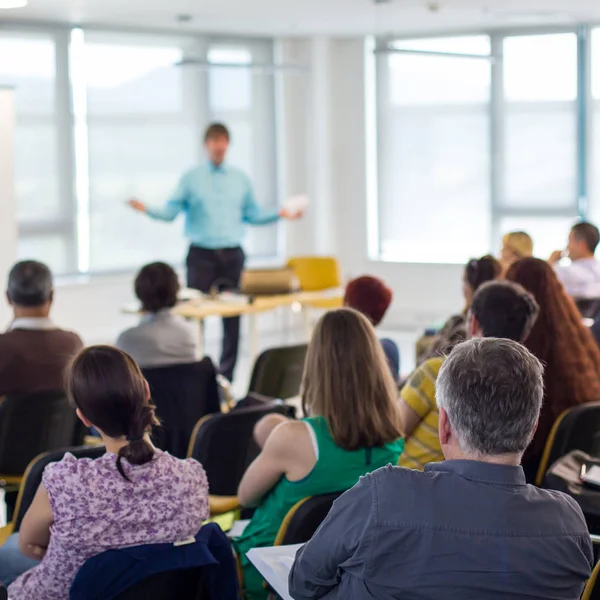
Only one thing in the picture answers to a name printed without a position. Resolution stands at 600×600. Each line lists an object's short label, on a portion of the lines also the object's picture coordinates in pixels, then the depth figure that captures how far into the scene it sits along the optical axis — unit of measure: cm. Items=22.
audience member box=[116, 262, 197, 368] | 445
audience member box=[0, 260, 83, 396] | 405
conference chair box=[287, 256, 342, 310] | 816
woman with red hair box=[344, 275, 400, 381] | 420
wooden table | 658
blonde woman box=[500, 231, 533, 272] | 627
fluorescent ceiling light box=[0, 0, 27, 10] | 686
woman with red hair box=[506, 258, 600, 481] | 355
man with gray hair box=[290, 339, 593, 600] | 172
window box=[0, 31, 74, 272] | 868
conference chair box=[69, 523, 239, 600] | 216
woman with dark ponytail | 234
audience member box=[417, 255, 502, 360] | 438
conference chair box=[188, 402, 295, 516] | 355
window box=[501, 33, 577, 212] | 975
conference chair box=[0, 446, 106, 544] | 270
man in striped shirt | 313
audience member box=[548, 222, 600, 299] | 634
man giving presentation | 777
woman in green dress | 271
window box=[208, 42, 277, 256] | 1013
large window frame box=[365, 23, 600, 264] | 965
